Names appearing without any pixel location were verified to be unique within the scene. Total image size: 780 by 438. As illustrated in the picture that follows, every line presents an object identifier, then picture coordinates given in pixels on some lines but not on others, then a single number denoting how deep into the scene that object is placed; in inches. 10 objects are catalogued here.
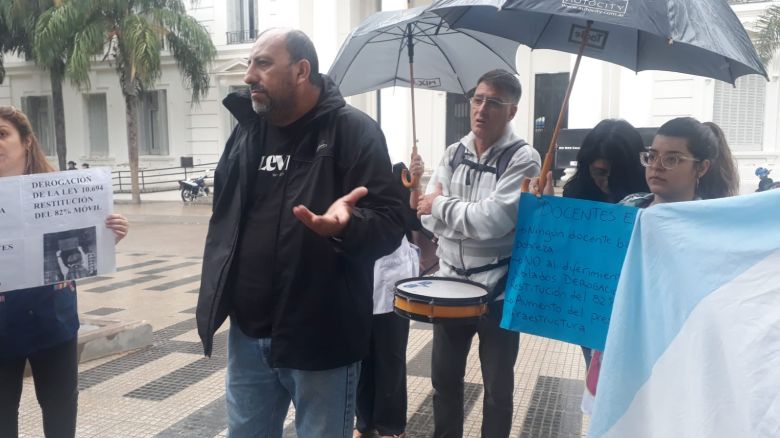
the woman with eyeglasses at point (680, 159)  101.3
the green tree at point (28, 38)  794.2
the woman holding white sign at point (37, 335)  104.6
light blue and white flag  68.6
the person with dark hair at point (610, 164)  130.9
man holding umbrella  118.4
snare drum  111.1
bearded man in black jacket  88.9
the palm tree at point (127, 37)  684.7
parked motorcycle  767.7
